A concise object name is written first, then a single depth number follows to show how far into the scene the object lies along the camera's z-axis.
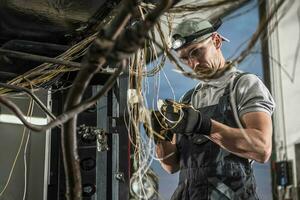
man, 1.46
